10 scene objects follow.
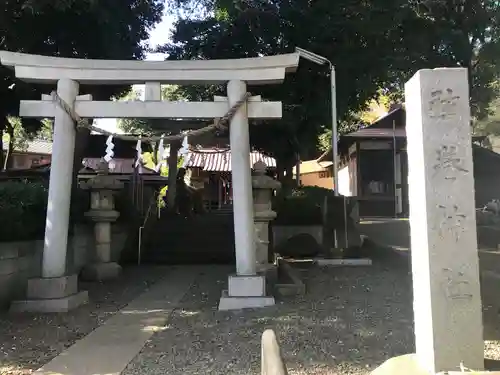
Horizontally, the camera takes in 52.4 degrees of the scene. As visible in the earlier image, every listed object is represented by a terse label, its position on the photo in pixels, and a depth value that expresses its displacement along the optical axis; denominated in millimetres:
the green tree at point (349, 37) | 11633
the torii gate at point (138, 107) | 8102
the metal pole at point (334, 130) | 12262
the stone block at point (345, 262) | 11250
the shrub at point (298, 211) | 14594
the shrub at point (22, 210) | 8039
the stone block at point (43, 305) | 7738
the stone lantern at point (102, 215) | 11266
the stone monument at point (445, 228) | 3705
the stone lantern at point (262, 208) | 10039
